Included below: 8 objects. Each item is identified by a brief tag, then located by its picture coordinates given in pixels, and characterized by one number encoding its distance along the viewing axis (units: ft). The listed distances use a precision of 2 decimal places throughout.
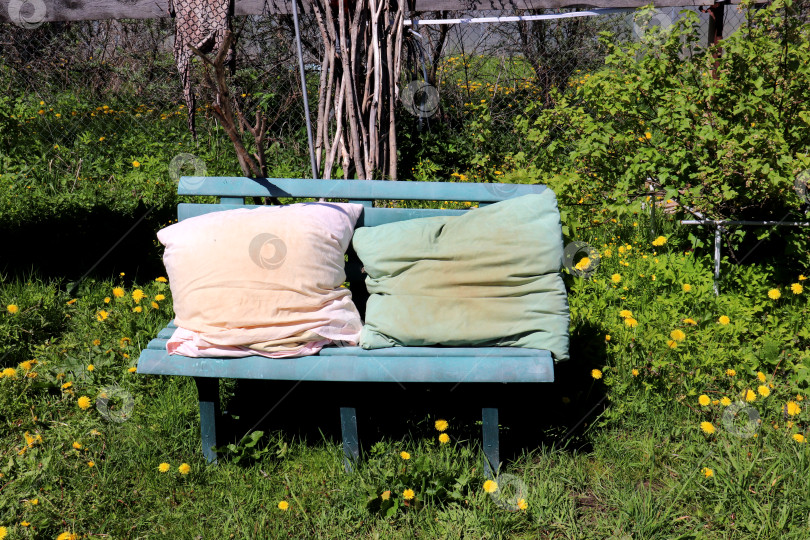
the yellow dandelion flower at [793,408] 7.47
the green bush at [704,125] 8.94
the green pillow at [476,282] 7.13
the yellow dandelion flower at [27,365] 8.75
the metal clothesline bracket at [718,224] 9.84
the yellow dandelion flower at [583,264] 10.21
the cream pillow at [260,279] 7.01
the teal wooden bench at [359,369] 6.64
